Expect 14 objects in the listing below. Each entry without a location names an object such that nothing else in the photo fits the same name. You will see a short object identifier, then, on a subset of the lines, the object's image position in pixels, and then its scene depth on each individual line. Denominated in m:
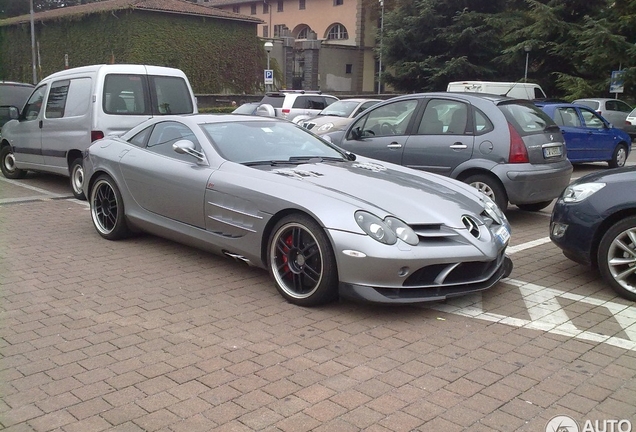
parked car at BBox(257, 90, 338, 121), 19.52
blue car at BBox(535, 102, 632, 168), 13.62
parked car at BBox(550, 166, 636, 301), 5.25
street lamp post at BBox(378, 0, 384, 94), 36.78
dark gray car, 7.91
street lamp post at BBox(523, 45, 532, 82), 30.83
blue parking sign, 29.68
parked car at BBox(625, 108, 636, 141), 20.89
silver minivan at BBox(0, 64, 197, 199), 9.15
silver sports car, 4.66
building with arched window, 49.16
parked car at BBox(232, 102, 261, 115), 20.23
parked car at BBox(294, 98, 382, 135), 14.04
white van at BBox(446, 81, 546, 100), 20.58
